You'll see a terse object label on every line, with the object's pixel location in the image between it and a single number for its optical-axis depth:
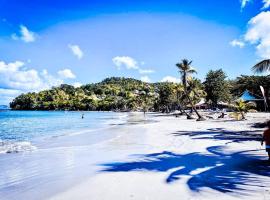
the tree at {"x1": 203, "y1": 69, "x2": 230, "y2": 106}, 48.56
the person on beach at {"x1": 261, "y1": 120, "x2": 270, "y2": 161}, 5.25
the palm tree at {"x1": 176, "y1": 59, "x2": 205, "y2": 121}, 27.54
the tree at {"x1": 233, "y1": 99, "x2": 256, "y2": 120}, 22.52
